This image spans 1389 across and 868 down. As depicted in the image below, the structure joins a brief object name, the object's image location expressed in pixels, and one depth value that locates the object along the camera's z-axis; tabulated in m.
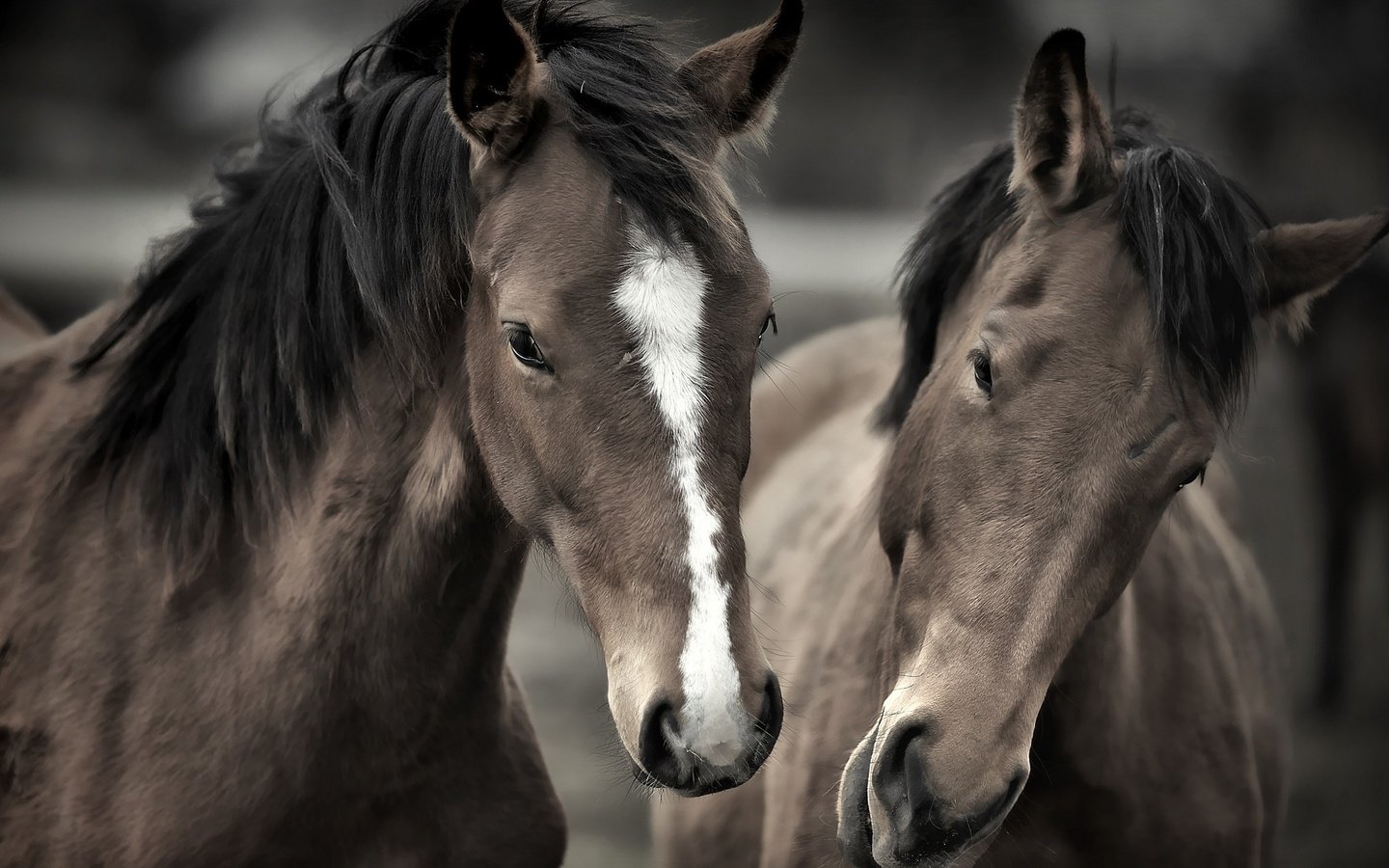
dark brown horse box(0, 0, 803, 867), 11.32
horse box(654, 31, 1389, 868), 11.39
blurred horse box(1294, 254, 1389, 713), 22.96
